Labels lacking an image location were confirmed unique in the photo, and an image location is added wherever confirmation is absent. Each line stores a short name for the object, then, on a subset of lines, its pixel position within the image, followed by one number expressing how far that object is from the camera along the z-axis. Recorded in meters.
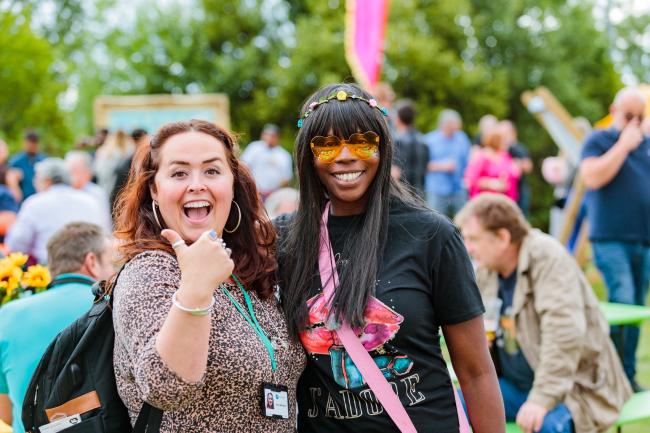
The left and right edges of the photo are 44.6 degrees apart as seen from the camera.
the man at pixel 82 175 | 8.97
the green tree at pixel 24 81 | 26.36
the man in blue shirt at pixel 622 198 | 6.20
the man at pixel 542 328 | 4.04
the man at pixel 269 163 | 11.74
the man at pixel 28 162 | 11.24
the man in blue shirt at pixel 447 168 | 10.88
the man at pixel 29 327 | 3.44
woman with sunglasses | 2.48
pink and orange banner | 12.06
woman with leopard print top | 1.99
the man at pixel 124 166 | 8.41
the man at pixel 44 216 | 7.07
